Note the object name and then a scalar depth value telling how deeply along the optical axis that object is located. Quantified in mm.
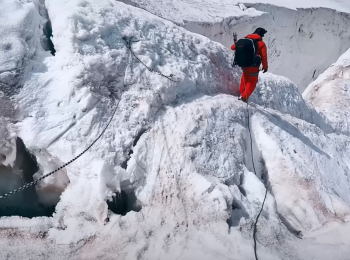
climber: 4711
